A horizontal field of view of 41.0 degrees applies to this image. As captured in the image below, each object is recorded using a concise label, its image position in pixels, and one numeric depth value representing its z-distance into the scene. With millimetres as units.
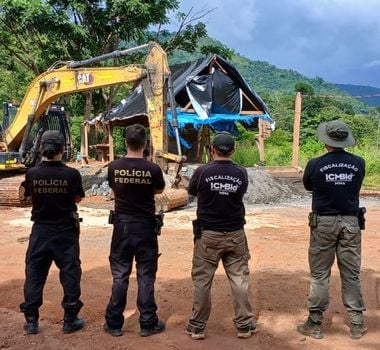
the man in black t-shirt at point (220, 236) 4383
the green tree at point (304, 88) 53800
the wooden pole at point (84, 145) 22344
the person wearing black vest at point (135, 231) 4391
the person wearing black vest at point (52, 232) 4449
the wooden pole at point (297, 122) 16047
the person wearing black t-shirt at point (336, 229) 4461
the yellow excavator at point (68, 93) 11914
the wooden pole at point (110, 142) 20391
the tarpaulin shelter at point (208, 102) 17766
